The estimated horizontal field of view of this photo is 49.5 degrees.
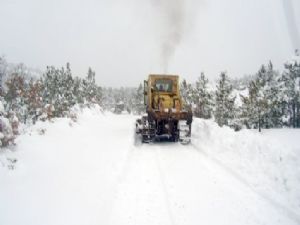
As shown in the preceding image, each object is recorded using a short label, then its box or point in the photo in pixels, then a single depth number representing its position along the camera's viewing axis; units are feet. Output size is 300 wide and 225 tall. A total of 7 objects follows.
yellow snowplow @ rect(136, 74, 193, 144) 57.41
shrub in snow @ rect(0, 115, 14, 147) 28.50
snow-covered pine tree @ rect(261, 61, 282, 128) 138.31
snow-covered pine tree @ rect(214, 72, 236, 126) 136.77
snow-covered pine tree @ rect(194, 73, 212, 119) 144.05
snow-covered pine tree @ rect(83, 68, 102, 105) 191.64
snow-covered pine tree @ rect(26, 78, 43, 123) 68.00
